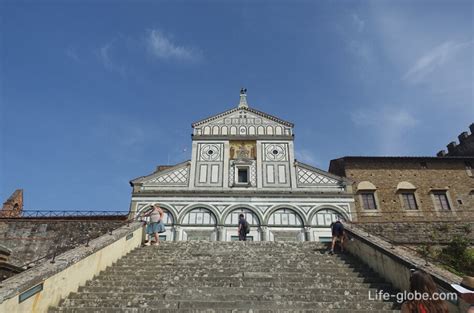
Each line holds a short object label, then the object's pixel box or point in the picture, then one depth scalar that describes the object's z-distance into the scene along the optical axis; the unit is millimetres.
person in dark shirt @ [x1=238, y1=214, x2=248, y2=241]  14023
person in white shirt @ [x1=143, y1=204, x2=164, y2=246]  11430
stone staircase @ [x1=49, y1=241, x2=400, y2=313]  6273
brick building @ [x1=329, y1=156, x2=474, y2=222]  20031
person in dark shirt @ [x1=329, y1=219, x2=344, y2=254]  10281
